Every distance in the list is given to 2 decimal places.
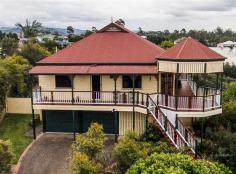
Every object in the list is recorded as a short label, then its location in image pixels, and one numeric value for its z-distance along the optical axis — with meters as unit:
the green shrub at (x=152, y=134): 13.30
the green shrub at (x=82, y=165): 9.97
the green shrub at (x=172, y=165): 8.99
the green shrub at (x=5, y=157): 10.72
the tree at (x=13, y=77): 18.68
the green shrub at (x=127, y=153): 10.74
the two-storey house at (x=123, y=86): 13.09
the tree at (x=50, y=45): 42.02
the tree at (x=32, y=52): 30.72
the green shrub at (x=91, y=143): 10.83
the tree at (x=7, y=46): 35.13
